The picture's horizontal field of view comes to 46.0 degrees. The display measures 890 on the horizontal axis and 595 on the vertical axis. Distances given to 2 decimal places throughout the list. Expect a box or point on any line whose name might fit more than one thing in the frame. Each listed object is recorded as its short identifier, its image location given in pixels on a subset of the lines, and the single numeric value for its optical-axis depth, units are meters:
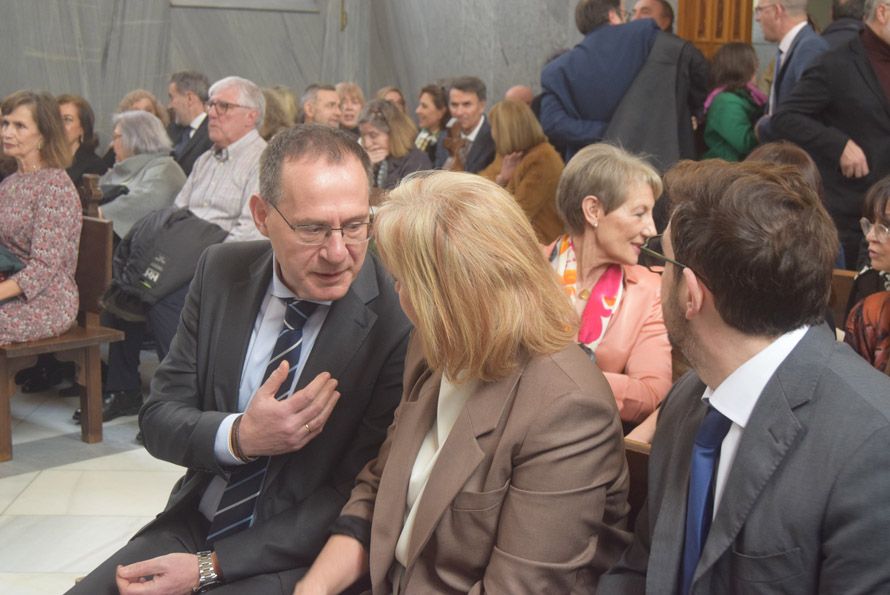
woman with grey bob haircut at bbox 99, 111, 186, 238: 6.11
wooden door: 7.19
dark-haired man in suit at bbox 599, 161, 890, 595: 1.55
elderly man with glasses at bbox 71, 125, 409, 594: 2.29
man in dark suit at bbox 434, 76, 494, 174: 7.55
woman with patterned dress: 4.96
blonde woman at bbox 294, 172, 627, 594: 1.86
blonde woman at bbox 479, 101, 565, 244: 6.01
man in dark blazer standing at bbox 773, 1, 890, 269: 4.60
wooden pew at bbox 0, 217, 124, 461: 5.18
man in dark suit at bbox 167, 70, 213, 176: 7.54
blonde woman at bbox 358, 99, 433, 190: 6.96
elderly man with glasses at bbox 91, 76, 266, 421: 5.43
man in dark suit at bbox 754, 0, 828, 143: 5.08
